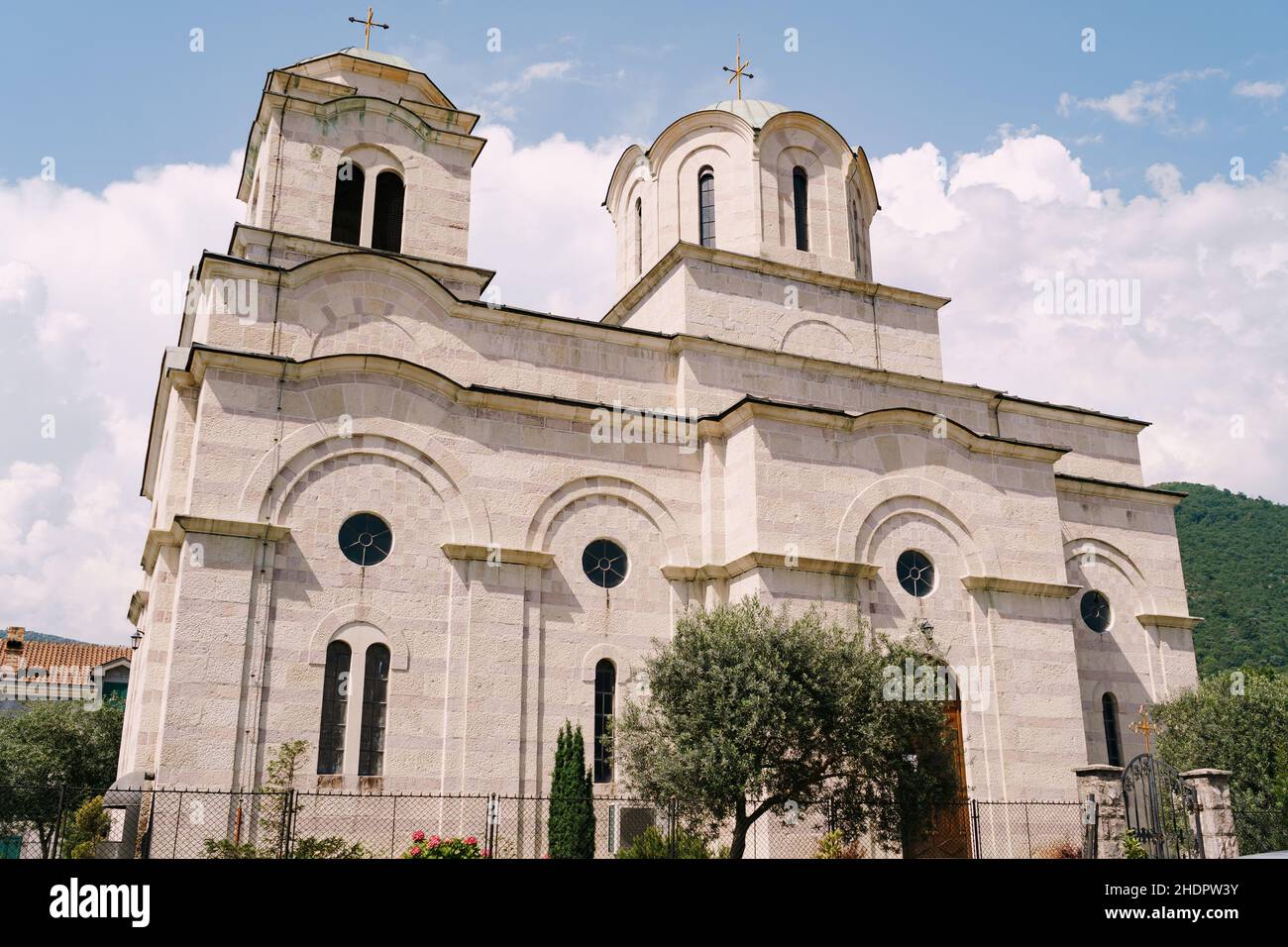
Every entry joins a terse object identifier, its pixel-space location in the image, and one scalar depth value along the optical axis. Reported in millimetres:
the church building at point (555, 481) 16625
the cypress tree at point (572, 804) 15453
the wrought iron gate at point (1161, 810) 16719
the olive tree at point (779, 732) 14711
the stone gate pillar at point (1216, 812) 16266
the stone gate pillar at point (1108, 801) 16812
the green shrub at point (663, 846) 15492
